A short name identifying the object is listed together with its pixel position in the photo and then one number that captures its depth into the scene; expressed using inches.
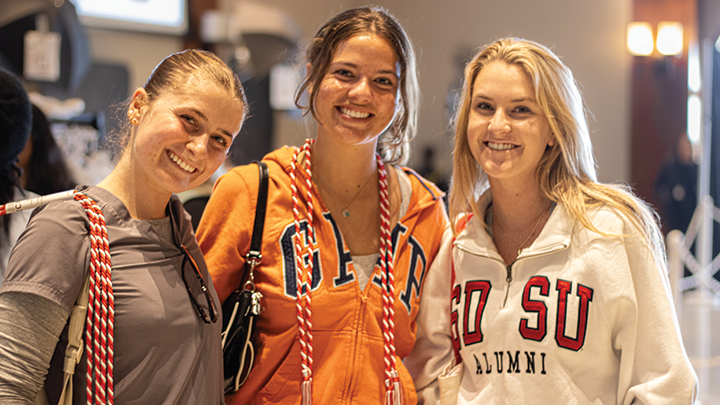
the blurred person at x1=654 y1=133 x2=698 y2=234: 249.8
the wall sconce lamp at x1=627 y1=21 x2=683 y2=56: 249.3
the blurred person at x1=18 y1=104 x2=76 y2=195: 89.7
